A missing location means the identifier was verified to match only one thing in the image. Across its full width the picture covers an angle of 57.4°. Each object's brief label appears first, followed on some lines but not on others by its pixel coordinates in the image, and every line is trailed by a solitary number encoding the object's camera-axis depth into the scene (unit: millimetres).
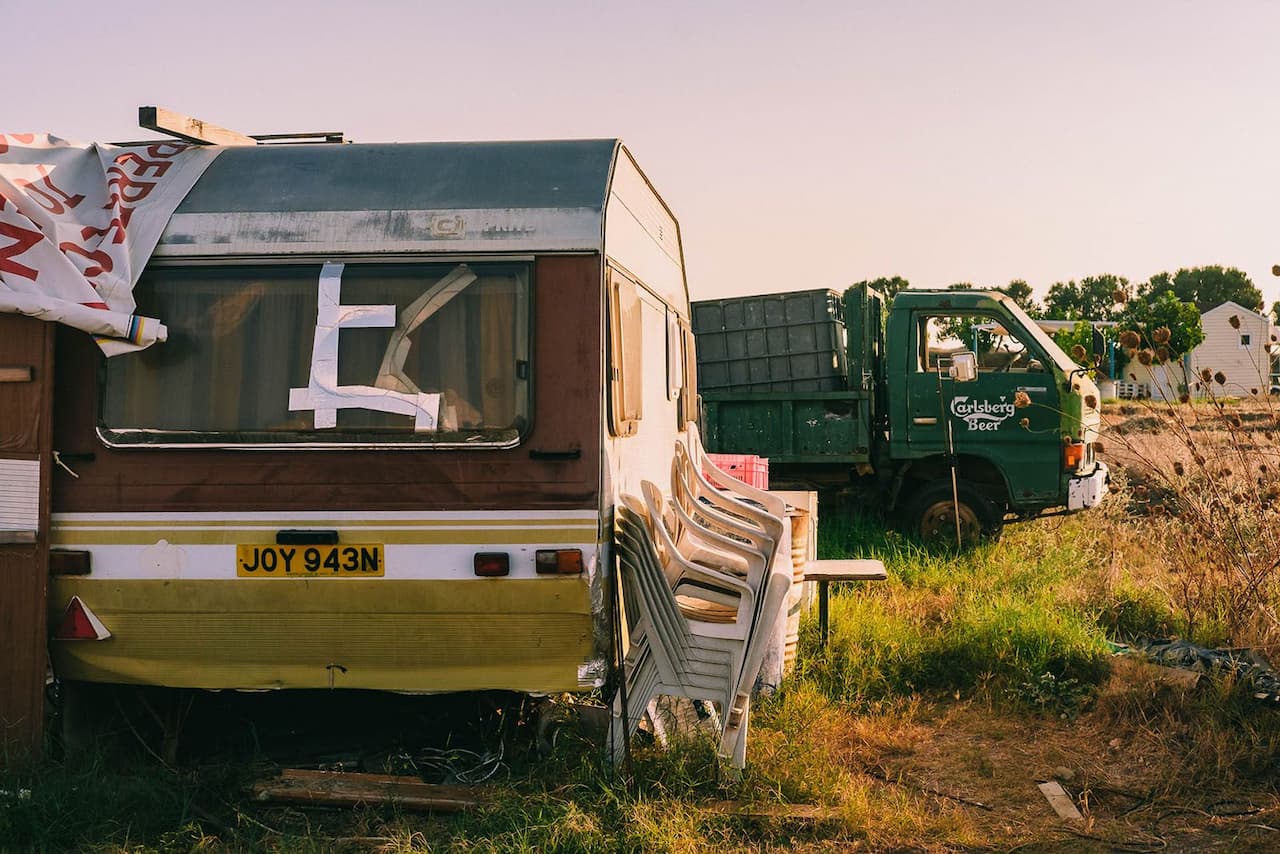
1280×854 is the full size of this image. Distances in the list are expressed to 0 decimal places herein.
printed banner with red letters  4594
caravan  4648
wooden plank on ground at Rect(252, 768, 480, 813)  4660
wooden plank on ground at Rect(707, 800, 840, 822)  4586
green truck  9859
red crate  8625
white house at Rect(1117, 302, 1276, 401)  44344
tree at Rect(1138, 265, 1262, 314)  71188
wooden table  6902
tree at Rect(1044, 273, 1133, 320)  62019
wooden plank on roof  4973
